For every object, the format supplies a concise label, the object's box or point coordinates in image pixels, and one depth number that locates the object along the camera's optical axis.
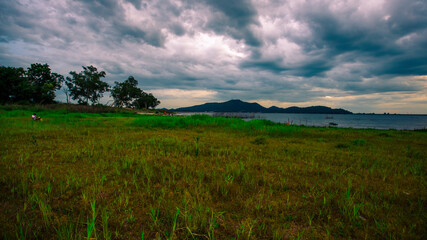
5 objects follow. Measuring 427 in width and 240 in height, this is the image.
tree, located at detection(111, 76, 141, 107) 75.19
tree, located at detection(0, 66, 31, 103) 39.03
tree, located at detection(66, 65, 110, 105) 58.28
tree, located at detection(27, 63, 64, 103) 41.28
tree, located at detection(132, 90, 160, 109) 84.88
